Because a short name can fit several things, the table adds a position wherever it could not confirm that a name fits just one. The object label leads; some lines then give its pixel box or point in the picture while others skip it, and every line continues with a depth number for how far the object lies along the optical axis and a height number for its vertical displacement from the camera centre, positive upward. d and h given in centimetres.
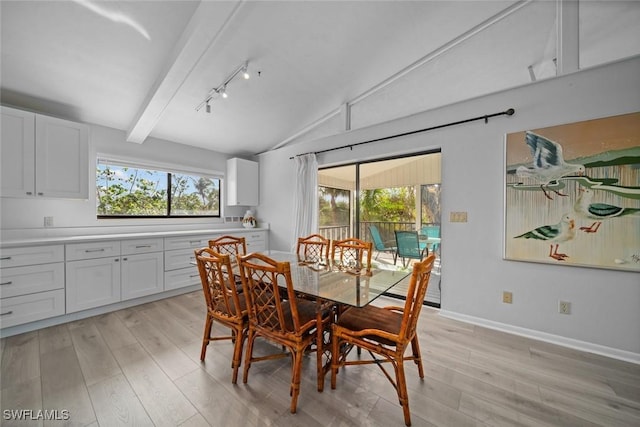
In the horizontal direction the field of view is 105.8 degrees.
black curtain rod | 238 +98
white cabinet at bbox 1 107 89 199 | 240 +58
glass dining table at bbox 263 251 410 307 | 150 -51
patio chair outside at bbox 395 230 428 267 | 328 -46
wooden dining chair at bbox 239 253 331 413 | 144 -75
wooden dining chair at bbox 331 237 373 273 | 222 -47
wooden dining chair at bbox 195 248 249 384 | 168 -72
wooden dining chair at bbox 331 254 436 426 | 137 -76
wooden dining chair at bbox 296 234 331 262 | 258 -48
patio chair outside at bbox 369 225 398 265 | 360 -47
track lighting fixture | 262 +143
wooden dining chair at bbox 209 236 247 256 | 263 -40
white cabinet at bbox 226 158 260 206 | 449 +55
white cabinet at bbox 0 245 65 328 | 224 -73
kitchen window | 338 +31
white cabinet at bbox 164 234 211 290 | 333 -71
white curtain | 391 +23
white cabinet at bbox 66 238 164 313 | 262 -73
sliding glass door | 311 +14
